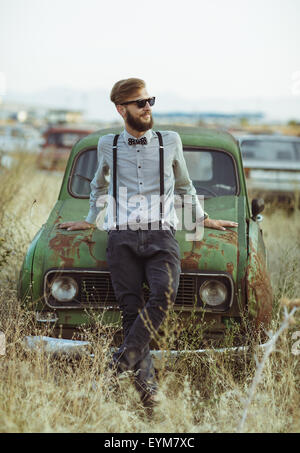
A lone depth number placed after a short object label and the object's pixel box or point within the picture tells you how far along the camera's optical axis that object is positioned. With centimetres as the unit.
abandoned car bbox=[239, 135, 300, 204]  1044
